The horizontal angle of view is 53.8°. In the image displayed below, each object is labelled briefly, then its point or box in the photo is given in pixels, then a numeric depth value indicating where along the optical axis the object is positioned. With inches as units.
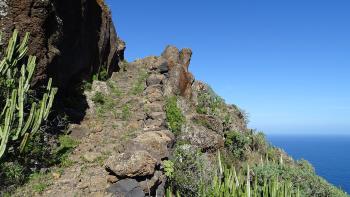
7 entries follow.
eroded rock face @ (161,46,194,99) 796.6
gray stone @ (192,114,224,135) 731.5
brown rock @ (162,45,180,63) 905.5
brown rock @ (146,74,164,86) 792.3
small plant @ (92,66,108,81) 767.1
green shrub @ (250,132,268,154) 874.1
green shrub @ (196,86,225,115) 812.6
